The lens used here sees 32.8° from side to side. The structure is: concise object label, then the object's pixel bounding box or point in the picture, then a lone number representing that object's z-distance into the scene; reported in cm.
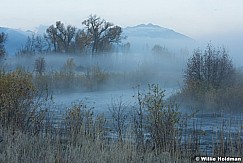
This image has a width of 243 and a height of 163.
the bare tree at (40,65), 3938
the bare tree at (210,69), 2981
